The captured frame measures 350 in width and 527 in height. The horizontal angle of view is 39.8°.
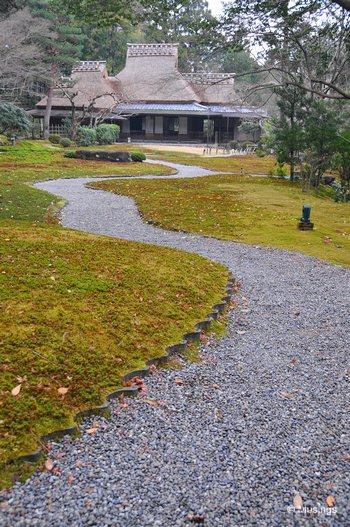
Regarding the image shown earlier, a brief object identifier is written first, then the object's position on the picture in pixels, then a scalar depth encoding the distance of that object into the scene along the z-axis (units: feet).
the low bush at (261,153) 114.73
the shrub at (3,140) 89.40
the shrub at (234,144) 129.29
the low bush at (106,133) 116.12
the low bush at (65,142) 107.37
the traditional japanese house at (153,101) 128.47
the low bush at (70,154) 87.40
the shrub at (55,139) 113.09
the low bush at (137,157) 86.58
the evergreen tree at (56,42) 107.45
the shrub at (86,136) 113.29
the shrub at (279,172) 73.61
